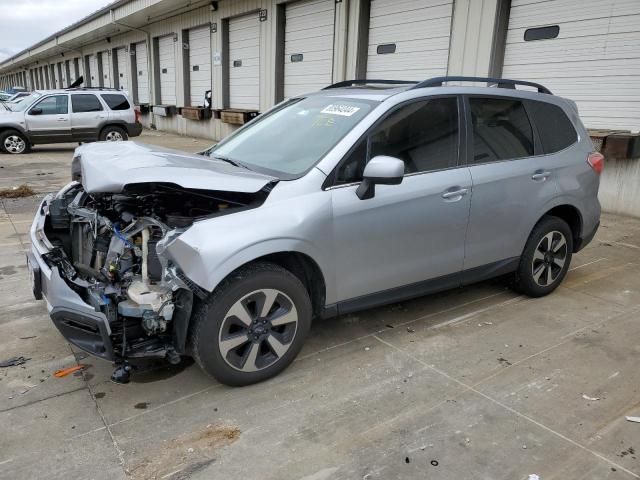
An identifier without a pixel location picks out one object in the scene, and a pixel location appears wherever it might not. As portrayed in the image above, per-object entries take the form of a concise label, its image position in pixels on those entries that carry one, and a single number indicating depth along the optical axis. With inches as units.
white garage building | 315.6
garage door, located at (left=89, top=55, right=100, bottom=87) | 1234.1
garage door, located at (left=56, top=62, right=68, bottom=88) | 1594.5
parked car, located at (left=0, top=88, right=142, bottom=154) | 567.2
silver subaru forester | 110.0
